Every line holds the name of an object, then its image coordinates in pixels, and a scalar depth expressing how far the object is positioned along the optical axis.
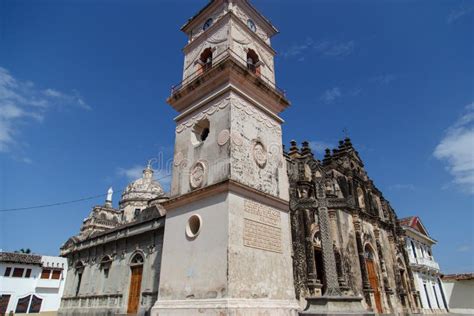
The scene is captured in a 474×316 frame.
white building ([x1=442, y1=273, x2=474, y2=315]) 35.56
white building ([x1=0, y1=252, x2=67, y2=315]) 29.67
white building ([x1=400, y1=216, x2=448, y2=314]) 34.34
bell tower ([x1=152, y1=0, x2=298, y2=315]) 10.34
